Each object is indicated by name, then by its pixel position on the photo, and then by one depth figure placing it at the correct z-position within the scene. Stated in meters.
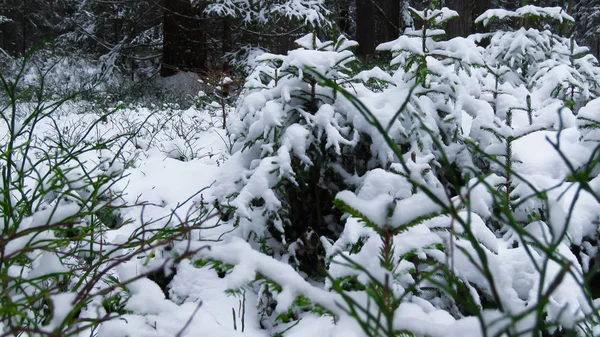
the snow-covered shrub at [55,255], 0.71
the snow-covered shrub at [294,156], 2.02
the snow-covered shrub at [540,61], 3.42
